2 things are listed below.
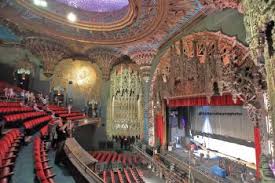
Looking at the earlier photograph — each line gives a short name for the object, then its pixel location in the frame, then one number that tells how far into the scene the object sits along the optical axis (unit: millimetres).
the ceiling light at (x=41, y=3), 8067
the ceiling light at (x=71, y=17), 9212
